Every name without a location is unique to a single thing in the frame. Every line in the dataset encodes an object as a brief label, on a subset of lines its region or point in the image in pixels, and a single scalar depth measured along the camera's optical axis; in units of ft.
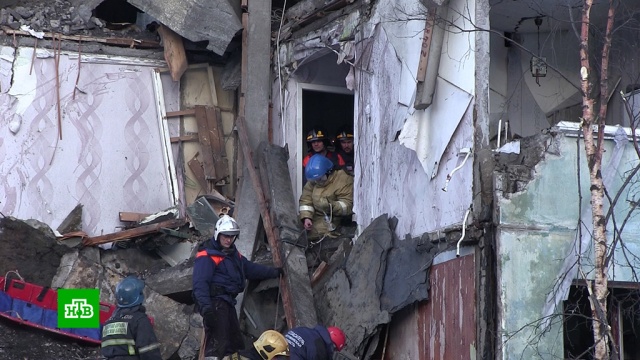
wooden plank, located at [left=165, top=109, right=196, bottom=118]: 50.72
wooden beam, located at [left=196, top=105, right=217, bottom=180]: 50.21
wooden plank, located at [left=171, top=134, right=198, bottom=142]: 50.72
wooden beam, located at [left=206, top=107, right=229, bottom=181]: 50.55
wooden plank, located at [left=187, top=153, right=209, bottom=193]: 50.51
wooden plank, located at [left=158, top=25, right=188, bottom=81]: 50.01
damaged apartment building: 33.94
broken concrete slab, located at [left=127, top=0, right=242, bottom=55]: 49.52
